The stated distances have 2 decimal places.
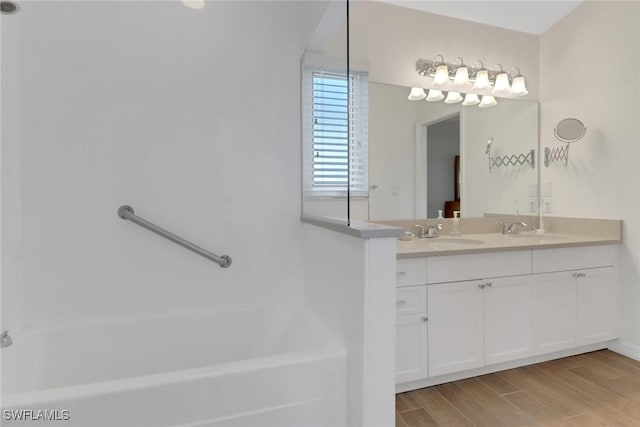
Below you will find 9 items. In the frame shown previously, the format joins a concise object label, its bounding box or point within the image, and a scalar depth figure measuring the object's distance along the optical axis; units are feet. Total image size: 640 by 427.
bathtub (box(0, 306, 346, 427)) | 3.53
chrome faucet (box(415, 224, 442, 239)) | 7.73
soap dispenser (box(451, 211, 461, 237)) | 8.14
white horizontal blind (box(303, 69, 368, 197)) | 5.57
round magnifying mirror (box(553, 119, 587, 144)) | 8.06
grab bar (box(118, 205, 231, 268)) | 5.51
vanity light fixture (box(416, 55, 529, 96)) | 8.03
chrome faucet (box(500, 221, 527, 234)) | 8.52
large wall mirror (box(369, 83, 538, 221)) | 7.49
